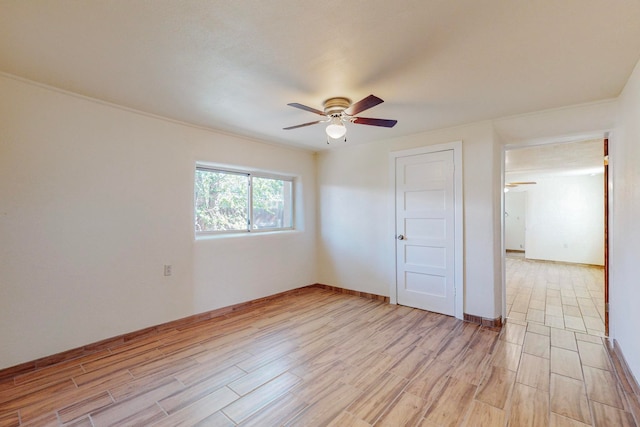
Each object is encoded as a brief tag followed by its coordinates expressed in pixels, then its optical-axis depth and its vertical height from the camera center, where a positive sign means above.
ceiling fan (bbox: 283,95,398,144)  2.47 +0.90
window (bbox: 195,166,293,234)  3.69 +0.18
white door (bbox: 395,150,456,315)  3.60 -0.24
